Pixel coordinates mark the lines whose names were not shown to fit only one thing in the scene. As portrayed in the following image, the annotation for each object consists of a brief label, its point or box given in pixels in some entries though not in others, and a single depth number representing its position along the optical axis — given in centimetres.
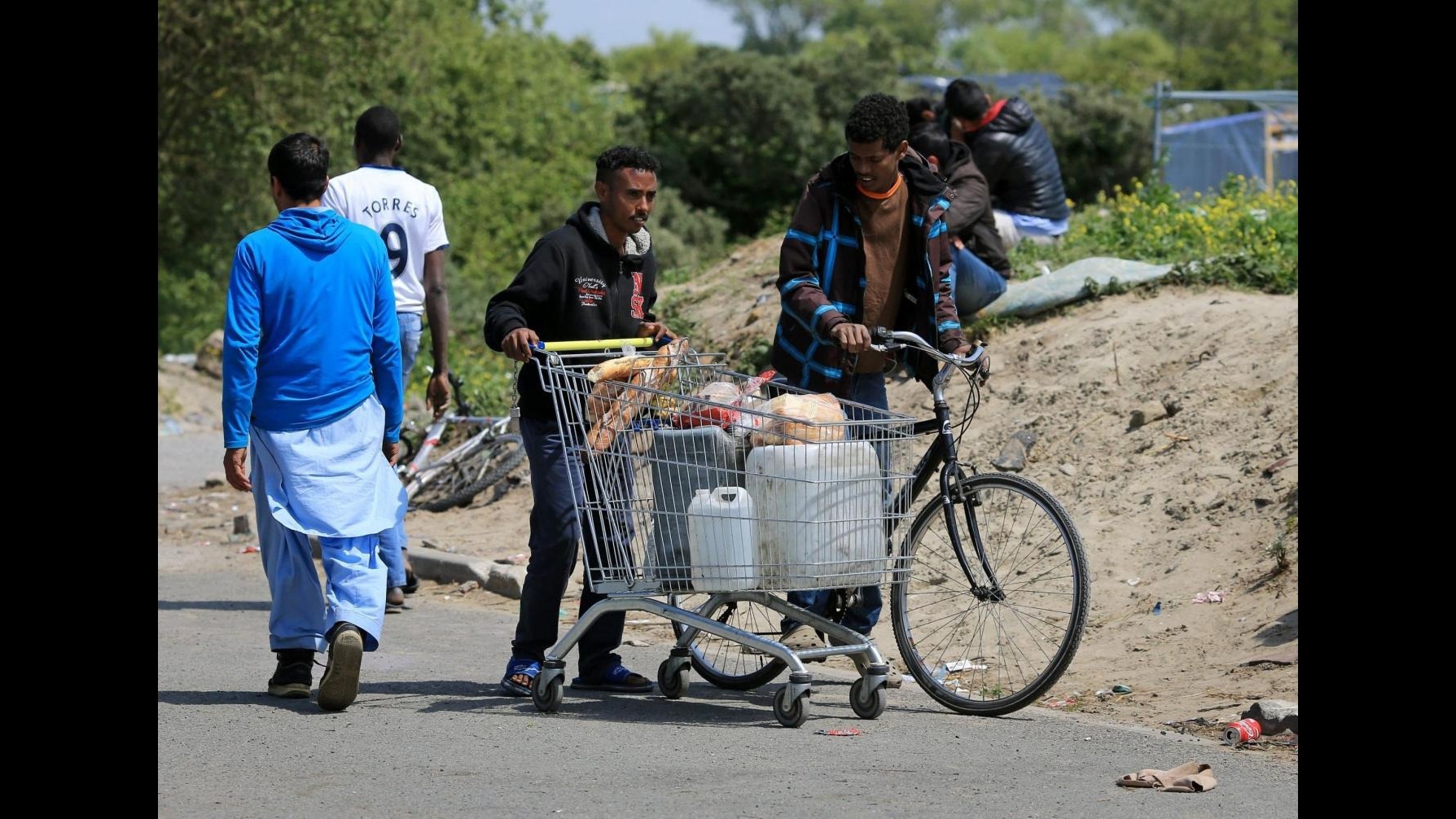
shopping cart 1134
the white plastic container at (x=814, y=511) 1129
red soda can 1135
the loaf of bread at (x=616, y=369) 1173
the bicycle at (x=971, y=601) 1186
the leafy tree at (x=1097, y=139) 4887
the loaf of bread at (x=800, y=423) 1130
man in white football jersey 1645
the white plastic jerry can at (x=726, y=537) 1137
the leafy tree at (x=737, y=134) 5150
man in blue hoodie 1220
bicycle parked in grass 2270
